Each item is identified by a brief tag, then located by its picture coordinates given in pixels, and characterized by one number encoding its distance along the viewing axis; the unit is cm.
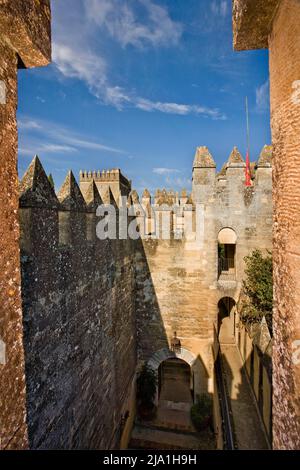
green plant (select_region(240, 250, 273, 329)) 894
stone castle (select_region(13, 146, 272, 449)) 429
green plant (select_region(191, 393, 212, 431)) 994
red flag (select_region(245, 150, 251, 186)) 1014
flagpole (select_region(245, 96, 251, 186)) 1013
